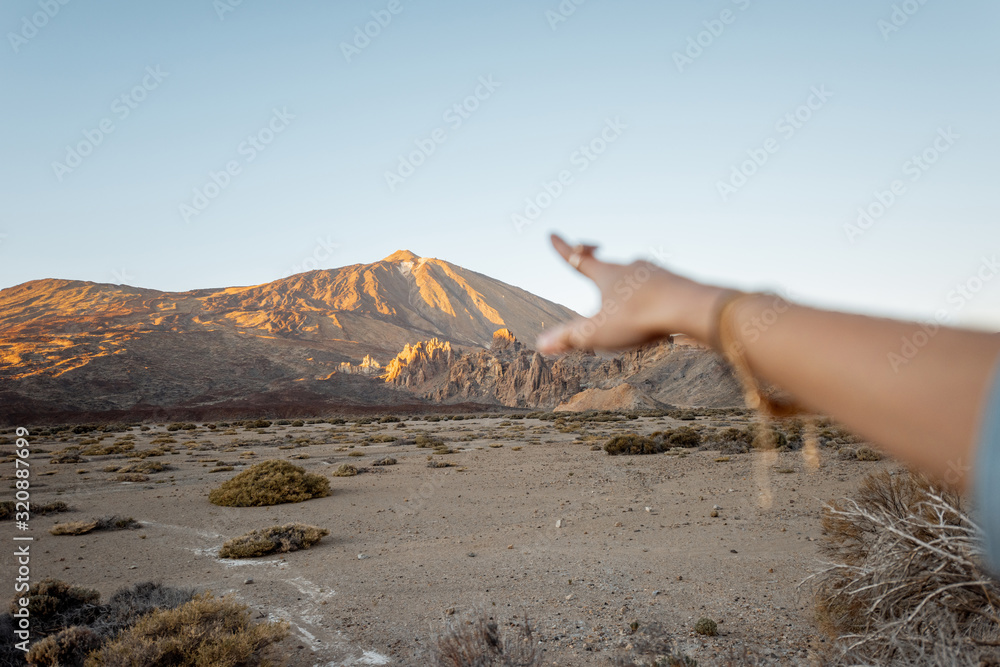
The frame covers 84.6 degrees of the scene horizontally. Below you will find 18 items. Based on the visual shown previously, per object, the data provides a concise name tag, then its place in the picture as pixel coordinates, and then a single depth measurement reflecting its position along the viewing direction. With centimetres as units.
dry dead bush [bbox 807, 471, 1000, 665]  295
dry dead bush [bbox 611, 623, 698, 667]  432
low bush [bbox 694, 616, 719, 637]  506
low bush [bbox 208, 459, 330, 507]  1231
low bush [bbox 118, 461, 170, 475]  1747
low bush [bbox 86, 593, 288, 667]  418
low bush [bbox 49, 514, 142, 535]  969
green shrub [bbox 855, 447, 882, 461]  1566
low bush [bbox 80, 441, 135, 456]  2312
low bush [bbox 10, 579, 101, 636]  512
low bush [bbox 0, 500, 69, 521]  1112
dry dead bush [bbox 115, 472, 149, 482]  1602
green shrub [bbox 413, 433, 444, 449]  2488
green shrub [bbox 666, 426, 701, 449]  2073
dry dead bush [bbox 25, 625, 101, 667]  435
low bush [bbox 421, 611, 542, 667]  397
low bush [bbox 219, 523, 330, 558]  810
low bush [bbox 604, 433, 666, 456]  1931
